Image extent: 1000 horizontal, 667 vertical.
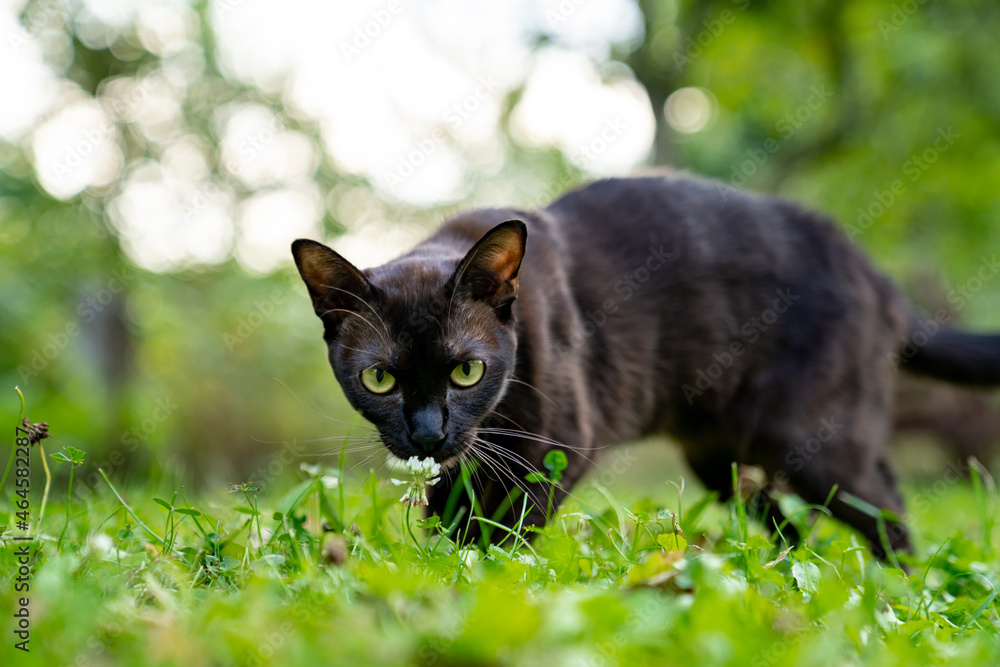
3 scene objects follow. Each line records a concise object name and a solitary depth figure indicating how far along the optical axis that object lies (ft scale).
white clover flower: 2.76
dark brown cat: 3.06
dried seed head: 2.69
